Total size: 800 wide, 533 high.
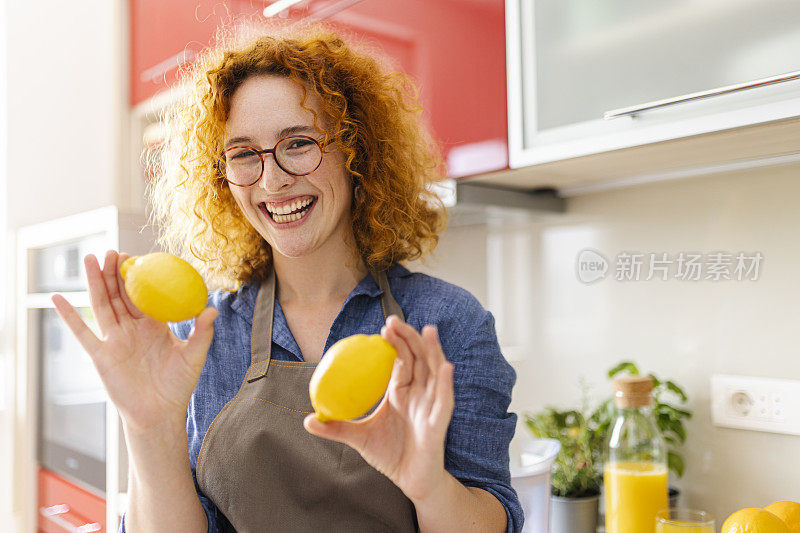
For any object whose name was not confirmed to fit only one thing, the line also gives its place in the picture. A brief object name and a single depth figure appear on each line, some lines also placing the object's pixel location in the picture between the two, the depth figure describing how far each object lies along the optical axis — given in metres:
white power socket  1.16
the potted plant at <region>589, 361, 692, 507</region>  1.25
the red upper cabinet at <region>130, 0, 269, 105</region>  1.73
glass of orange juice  0.99
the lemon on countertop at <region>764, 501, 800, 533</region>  0.97
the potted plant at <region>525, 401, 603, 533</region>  1.23
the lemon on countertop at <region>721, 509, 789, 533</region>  0.92
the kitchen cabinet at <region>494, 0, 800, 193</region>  0.86
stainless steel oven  1.80
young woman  0.79
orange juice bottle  1.11
